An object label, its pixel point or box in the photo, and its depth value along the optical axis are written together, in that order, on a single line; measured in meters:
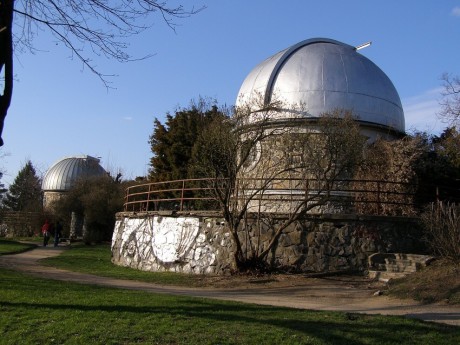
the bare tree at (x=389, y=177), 15.67
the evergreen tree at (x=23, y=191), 63.25
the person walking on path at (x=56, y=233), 31.58
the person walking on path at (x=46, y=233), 31.37
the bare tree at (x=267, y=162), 13.97
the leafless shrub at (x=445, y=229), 11.49
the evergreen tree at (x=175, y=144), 28.22
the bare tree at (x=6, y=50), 6.88
